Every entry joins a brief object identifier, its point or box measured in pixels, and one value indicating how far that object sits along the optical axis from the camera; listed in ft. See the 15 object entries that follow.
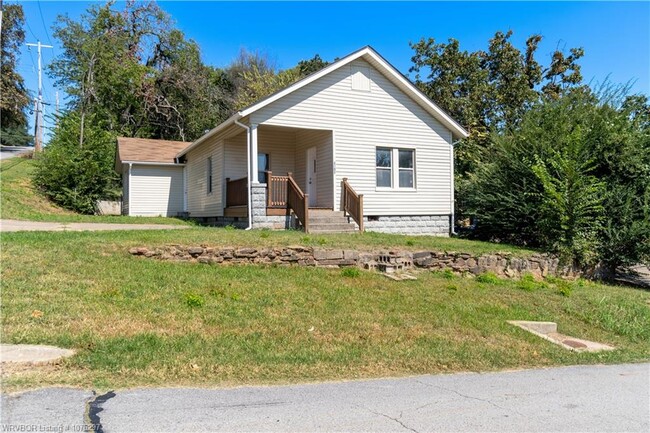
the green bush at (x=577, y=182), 44.09
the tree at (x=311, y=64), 132.05
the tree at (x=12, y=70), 102.68
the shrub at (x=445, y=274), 33.96
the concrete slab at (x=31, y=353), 15.07
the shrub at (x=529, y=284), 32.99
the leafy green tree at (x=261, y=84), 106.73
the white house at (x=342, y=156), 47.75
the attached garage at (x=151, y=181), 72.13
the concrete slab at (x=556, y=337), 22.29
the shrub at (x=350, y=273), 30.30
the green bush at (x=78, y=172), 70.49
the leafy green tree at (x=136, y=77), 100.63
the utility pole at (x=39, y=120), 119.19
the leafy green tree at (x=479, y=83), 82.89
